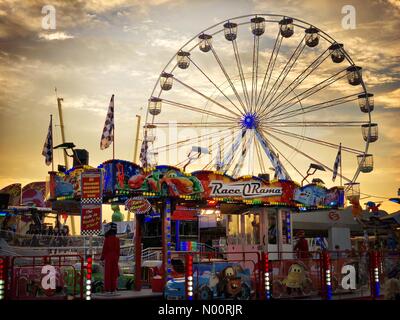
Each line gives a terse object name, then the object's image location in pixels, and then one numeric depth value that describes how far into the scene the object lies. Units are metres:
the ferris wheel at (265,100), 31.27
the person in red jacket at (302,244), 20.80
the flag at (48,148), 31.72
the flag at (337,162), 37.36
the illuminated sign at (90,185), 18.78
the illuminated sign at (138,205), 20.12
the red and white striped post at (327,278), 16.02
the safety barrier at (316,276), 15.62
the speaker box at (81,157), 22.70
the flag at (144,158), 31.73
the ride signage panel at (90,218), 17.81
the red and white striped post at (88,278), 13.72
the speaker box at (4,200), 31.50
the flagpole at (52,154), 31.63
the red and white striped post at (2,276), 12.93
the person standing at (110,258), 17.55
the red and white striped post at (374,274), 16.36
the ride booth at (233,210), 15.97
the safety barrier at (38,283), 14.88
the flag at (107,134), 22.84
